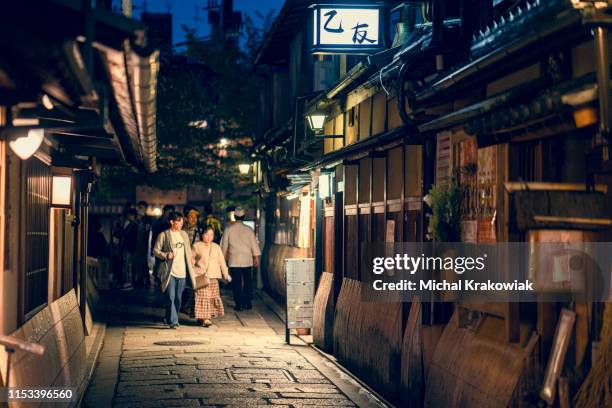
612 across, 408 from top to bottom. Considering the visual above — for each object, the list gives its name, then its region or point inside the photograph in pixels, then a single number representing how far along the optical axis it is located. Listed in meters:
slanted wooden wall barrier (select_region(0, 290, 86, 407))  9.72
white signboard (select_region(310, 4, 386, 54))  18.88
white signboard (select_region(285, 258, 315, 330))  20.47
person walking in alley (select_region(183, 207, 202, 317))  25.14
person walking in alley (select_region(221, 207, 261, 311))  27.03
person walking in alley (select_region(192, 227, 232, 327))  23.34
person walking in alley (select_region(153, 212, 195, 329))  22.67
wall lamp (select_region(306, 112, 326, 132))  21.22
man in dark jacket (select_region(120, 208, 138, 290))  32.47
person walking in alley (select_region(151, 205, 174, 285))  28.58
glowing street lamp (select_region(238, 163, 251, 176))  39.07
